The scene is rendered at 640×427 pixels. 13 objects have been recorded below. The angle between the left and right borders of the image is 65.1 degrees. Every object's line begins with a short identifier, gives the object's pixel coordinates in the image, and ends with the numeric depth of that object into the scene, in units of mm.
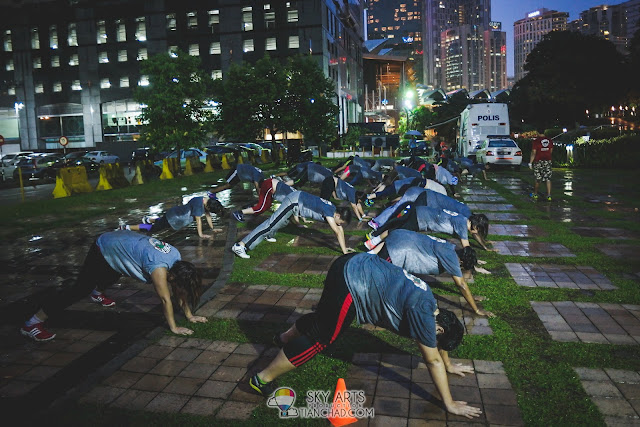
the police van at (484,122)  29000
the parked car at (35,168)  27266
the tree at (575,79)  53625
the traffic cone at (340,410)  3646
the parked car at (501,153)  25094
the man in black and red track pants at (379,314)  3373
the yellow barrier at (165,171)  25391
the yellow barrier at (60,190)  18328
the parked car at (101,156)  35409
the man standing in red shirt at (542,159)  14359
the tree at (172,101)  29844
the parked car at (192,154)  31881
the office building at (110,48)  55719
